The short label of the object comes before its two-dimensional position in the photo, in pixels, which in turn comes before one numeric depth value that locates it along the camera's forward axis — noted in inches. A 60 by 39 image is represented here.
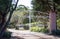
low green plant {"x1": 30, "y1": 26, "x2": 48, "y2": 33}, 373.3
